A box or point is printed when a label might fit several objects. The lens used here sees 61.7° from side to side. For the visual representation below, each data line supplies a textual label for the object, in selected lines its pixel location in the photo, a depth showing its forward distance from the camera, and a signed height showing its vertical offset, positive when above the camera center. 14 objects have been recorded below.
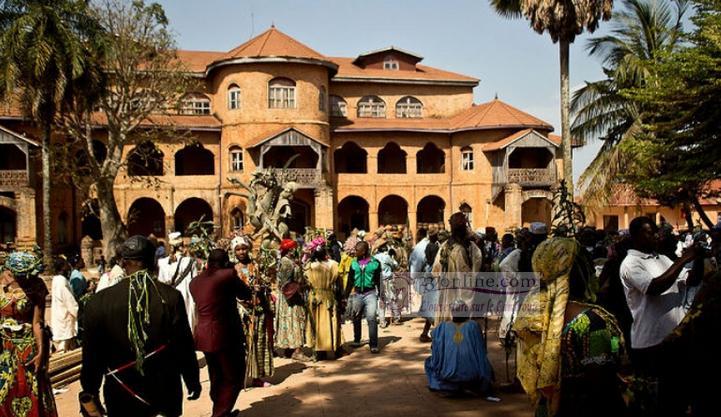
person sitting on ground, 6.18 -1.56
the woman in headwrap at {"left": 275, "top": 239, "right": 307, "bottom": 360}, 7.84 -1.25
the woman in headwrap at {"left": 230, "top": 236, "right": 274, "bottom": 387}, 6.93 -1.28
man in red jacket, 5.49 -1.09
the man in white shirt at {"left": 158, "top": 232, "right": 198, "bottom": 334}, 8.39 -0.79
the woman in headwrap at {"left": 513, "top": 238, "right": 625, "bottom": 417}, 3.50 -0.81
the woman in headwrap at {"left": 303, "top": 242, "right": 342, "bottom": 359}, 8.27 -1.31
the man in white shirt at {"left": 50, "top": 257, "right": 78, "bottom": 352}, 8.20 -1.33
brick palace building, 28.95 +3.09
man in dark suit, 3.55 -0.78
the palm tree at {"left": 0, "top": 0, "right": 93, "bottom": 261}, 17.34 +4.67
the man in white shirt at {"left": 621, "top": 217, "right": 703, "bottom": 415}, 4.14 -0.61
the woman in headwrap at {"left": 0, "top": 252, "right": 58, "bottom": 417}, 4.23 -0.92
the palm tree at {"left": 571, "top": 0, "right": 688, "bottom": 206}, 20.48 +4.10
